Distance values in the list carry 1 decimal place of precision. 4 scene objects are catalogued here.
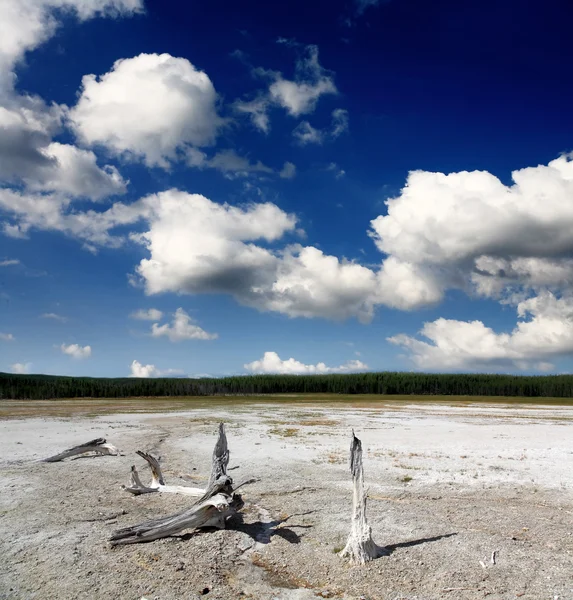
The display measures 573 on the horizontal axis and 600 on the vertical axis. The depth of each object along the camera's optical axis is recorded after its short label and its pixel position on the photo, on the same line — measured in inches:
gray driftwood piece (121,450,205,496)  558.7
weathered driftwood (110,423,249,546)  420.8
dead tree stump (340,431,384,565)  386.3
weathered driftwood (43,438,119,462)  805.2
